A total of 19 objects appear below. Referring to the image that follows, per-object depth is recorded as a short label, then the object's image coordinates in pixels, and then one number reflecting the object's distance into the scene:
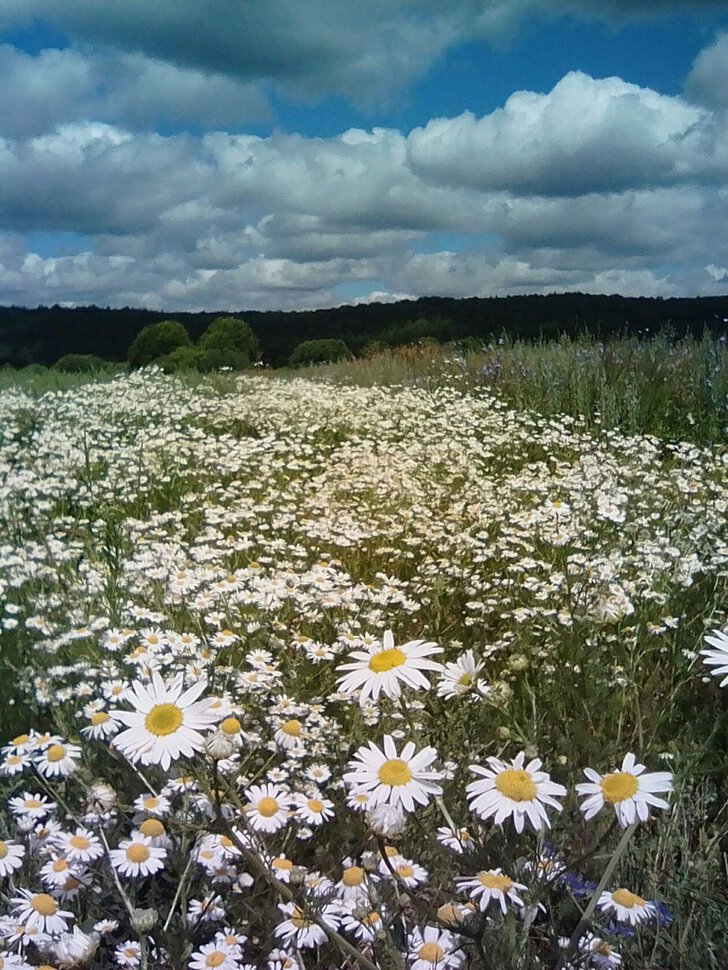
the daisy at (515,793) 0.36
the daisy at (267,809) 0.52
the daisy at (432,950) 0.42
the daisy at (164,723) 0.38
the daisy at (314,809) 0.54
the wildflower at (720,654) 0.39
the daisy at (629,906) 0.43
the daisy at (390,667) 0.40
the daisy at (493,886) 0.37
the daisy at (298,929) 0.45
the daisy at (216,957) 0.46
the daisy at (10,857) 0.50
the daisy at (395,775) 0.37
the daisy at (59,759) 0.55
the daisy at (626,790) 0.36
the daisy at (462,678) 0.44
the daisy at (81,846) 0.51
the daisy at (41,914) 0.47
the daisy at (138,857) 0.48
